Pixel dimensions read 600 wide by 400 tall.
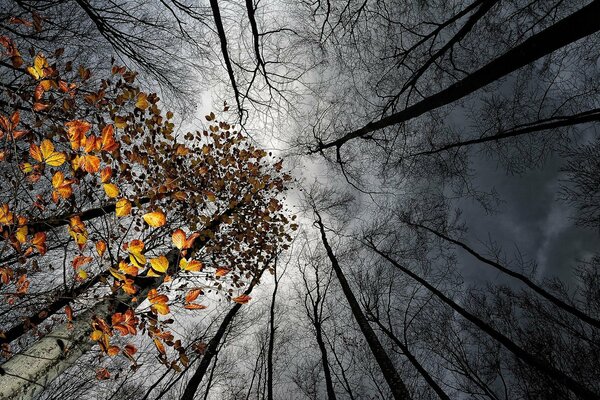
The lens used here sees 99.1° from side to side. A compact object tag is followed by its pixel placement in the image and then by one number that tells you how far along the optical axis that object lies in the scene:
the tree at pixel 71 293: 2.13
